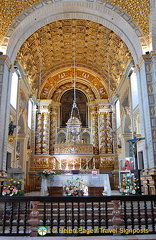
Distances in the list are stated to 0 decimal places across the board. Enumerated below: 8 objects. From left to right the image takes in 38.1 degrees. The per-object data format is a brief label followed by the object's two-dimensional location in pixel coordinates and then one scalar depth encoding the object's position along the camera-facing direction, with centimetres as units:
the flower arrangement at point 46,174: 1036
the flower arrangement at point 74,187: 870
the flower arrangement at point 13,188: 772
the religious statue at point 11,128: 1252
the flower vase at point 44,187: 1041
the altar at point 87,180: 1055
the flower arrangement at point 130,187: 820
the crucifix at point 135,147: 1053
